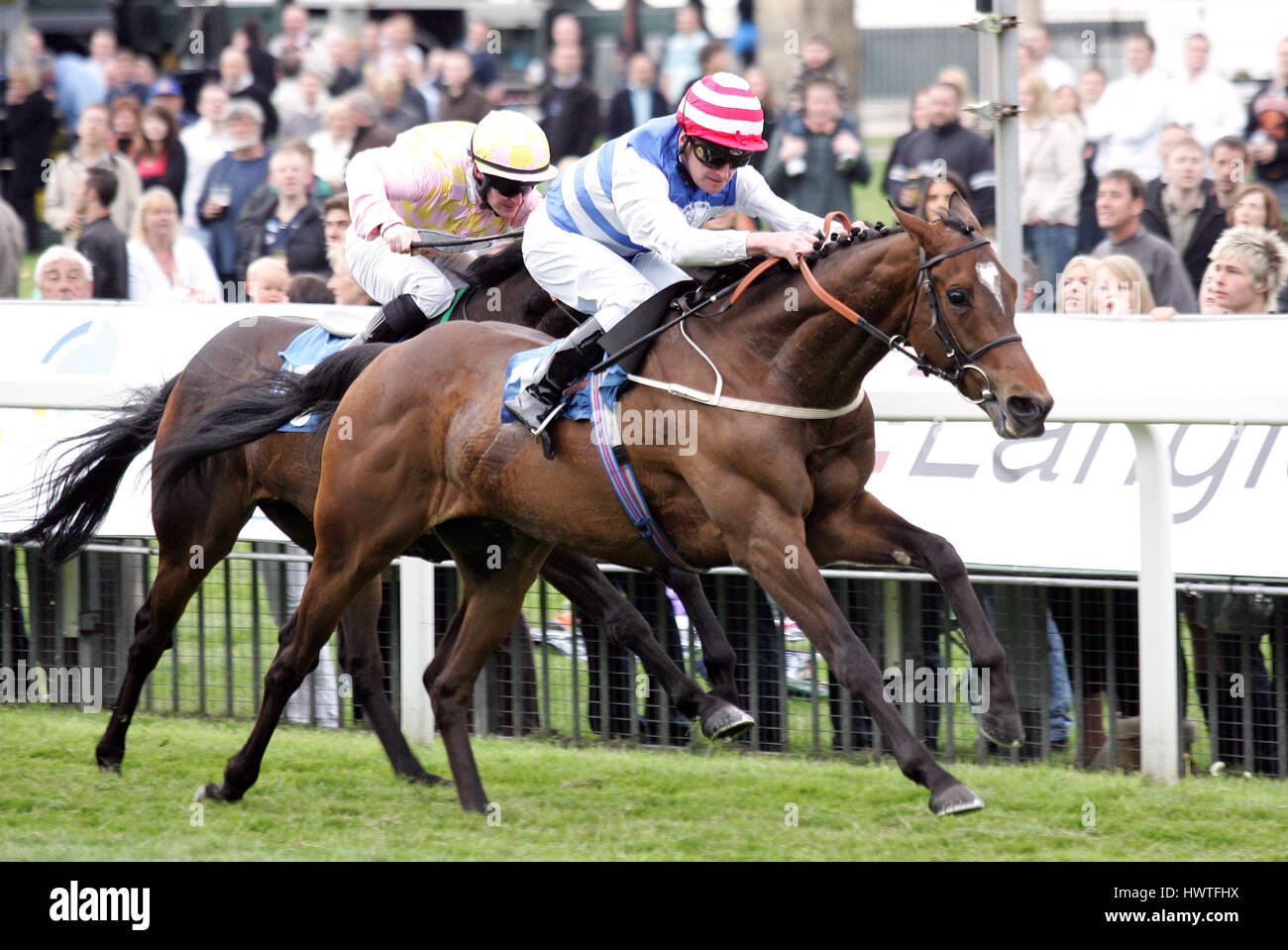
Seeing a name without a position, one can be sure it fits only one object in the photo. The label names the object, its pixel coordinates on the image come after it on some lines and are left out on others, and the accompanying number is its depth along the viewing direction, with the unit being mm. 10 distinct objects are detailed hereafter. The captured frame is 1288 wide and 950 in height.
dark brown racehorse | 11172
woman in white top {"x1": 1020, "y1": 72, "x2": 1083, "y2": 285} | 18156
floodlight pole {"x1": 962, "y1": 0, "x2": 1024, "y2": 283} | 10695
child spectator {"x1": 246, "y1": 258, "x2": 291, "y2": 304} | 15227
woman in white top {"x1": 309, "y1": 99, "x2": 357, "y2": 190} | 20734
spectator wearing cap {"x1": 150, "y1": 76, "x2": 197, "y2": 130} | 25172
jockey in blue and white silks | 9422
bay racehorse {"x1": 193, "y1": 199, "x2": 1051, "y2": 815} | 8750
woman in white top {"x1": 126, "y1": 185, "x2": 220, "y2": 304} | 17484
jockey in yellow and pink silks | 11281
